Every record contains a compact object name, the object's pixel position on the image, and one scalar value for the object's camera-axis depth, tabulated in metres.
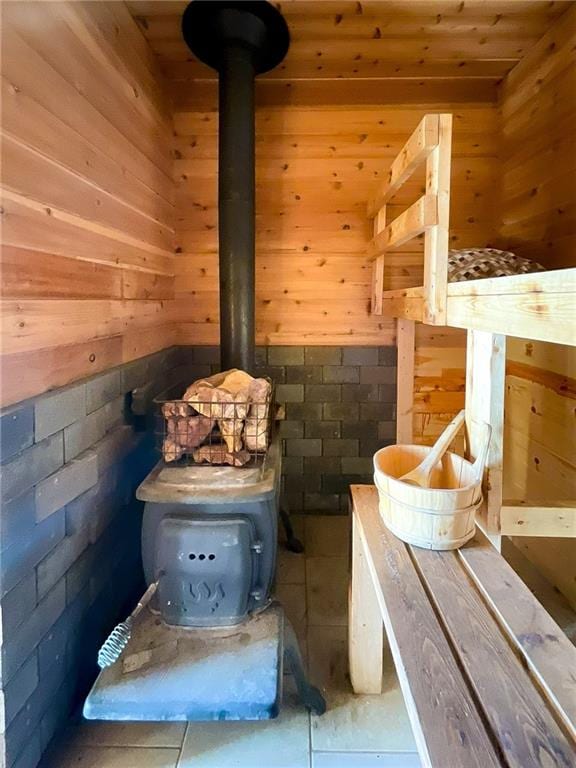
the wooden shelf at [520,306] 0.75
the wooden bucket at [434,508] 1.13
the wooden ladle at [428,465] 1.31
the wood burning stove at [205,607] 1.16
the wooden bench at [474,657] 0.71
